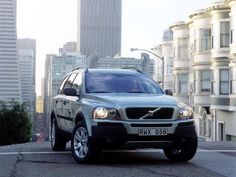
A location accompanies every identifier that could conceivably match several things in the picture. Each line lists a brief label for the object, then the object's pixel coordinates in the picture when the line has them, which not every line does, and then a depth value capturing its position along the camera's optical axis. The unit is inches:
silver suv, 367.9
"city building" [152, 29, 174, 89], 2153.1
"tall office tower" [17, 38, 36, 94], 7539.4
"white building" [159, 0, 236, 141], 1291.8
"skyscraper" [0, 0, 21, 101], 6373.0
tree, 1391.5
